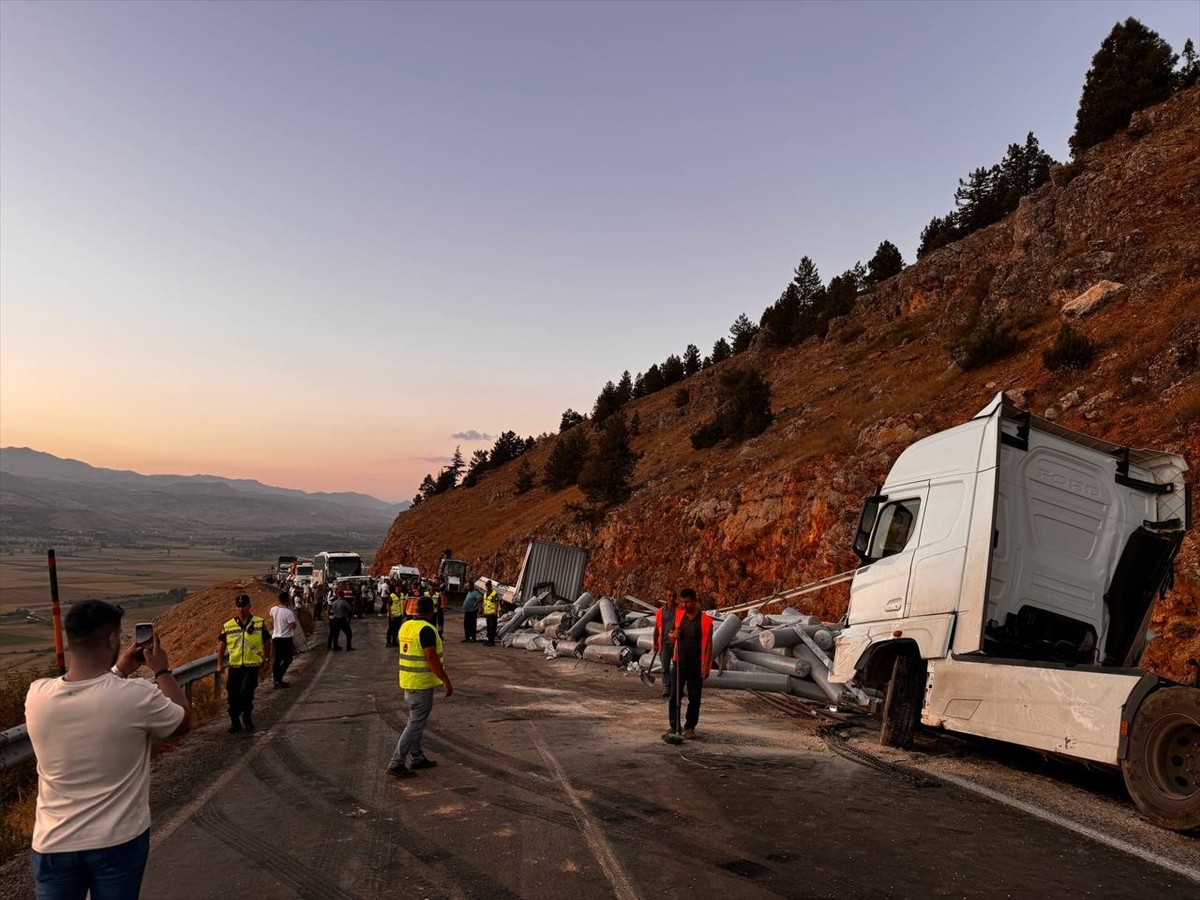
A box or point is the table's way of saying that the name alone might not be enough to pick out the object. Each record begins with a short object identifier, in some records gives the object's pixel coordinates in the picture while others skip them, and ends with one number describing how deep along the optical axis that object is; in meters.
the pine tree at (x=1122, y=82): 38.12
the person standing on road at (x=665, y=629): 10.82
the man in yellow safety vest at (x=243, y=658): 9.99
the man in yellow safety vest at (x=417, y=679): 7.47
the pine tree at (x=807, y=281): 59.31
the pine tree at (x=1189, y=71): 37.41
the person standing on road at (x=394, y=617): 22.25
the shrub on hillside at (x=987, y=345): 25.89
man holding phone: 2.95
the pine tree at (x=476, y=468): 81.81
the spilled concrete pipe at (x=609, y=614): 18.47
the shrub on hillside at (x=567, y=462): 56.62
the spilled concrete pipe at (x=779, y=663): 12.34
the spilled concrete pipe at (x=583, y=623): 19.08
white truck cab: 7.65
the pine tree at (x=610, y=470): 40.72
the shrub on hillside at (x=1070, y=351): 20.72
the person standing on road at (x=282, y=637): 13.78
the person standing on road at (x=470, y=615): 22.81
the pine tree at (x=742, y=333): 69.69
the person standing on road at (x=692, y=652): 9.15
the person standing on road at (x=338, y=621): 20.81
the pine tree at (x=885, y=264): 58.03
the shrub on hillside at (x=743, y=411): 37.01
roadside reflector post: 6.97
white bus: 38.59
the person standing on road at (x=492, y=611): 22.11
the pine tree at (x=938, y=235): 54.06
